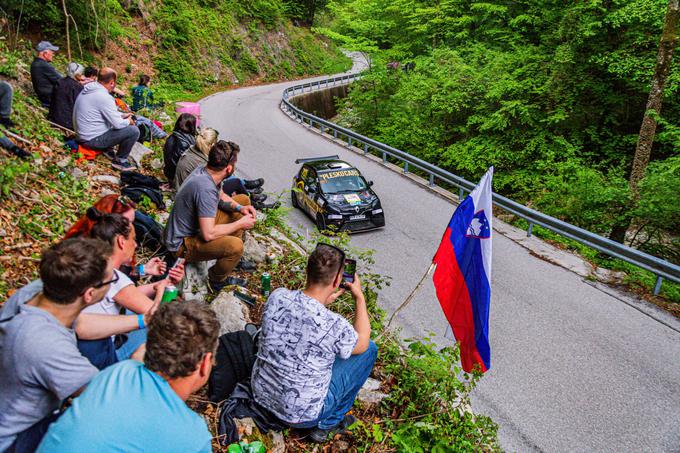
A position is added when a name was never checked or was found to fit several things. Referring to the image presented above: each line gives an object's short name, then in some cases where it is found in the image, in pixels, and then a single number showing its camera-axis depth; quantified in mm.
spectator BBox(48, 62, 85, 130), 9172
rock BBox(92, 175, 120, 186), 8320
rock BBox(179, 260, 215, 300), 6027
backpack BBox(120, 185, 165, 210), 8000
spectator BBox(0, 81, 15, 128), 7393
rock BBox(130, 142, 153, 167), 10248
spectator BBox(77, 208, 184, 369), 3717
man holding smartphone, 3697
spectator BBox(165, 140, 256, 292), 5516
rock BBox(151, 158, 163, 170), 10473
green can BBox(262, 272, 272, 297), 6445
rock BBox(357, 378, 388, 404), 5098
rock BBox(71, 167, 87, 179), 7953
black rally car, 11109
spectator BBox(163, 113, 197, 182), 8406
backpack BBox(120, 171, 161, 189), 8422
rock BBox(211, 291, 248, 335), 5305
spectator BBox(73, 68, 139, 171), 8391
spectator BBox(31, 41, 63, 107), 9953
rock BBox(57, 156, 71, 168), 7848
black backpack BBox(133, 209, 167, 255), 6723
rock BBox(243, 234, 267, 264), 7492
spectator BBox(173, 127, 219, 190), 7219
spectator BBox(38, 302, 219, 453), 2244
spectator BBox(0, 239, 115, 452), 2648
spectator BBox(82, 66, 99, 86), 9672
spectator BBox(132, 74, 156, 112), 13812
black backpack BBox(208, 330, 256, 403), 4352
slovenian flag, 5082
